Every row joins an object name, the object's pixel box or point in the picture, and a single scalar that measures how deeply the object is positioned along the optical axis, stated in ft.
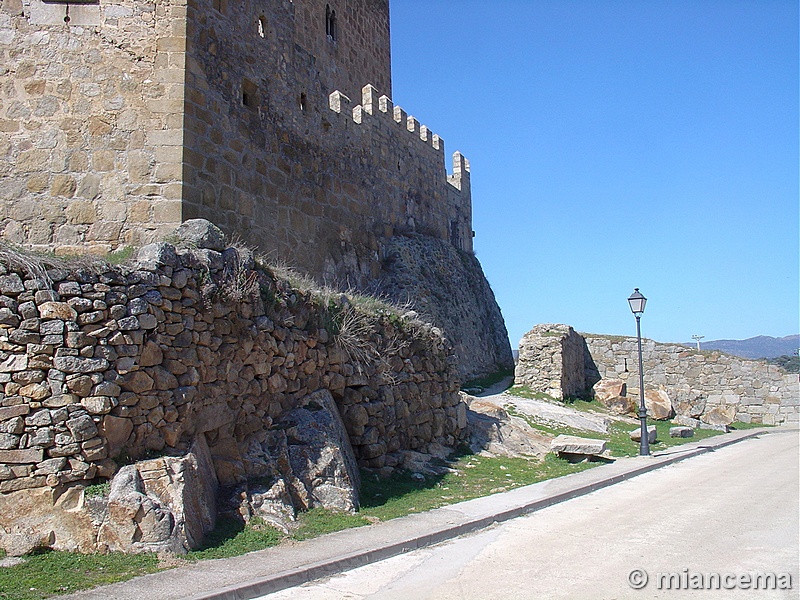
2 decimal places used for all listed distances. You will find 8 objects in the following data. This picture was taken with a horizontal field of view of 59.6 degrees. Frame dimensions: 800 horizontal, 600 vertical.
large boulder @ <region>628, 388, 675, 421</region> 72.84
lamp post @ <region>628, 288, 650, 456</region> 51.60
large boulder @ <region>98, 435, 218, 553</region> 20.61
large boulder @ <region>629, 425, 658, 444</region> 53.92
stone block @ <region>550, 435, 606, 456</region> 42.74
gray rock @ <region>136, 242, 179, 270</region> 24.27
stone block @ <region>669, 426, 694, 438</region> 61.52
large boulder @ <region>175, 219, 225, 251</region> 27.02
